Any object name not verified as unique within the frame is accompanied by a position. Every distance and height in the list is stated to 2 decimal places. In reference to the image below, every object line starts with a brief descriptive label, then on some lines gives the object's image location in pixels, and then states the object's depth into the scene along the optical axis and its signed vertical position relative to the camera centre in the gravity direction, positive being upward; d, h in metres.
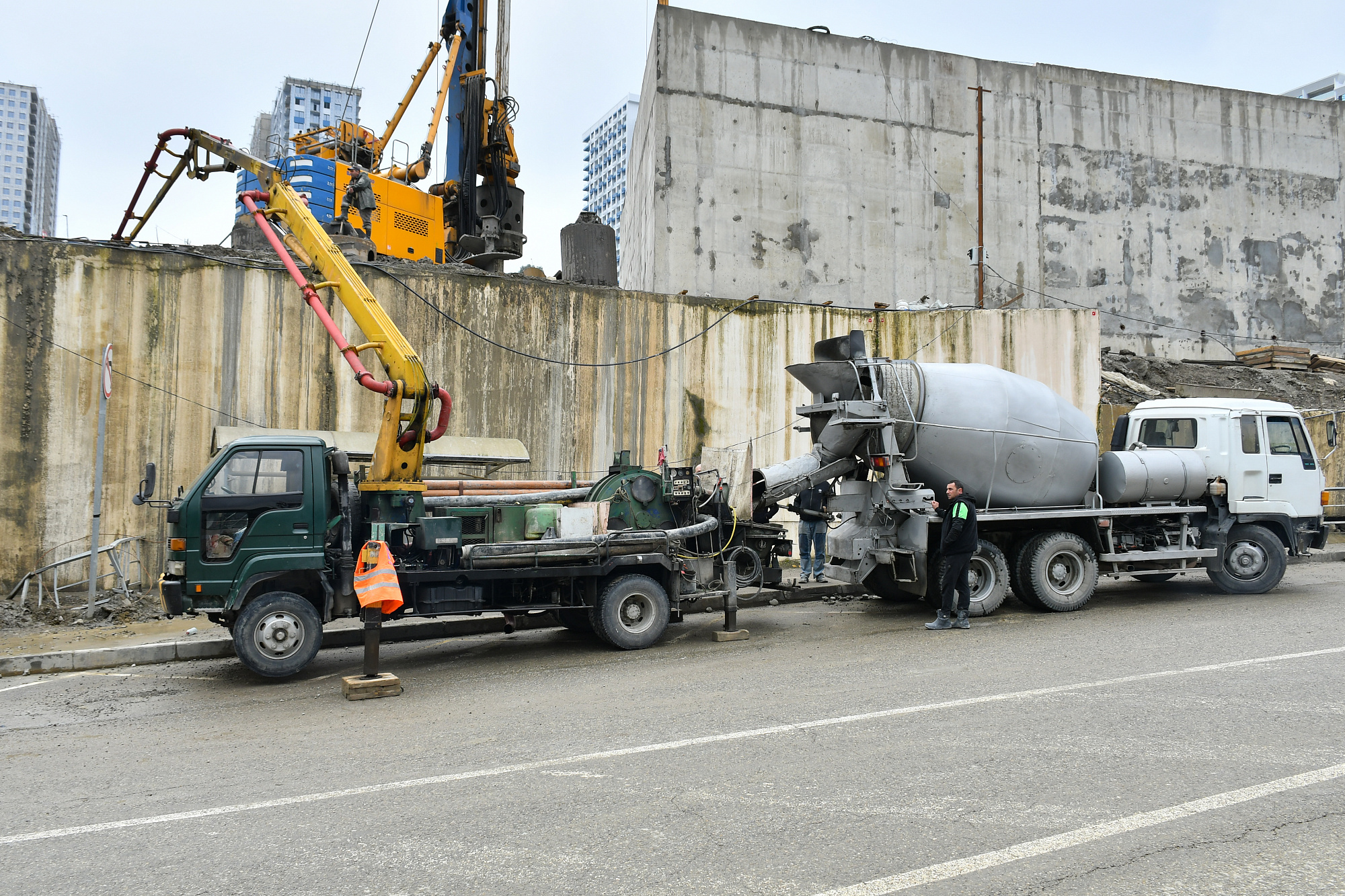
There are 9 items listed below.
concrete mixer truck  10.79 +0.03
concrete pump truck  8.05 -0.54
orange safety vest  7.90 -0.85
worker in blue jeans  12.27 -0.73
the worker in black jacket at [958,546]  10.11 -0.71
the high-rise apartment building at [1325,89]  132.12 +60.68
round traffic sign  10.52 +1.28
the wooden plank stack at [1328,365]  26.84 +3.58
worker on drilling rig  15.11 +4.79
